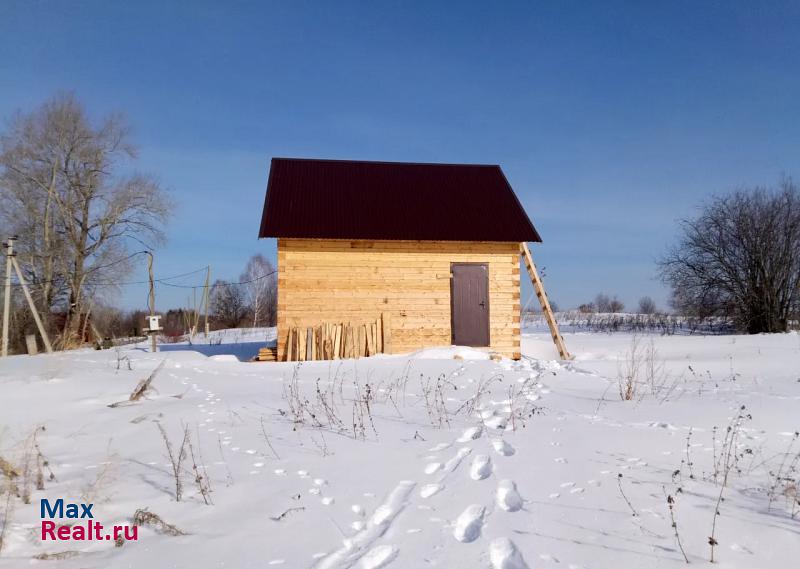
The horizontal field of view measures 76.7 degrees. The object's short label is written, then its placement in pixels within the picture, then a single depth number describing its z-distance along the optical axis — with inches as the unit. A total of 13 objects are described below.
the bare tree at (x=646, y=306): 2140.0
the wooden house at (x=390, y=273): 534.6
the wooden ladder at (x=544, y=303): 596.4
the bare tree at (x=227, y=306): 1867.6
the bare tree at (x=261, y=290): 1843.0
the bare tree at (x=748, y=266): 986.1
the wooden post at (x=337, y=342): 527.2
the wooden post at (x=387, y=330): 538.6
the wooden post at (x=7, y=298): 690.8
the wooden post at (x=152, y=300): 730.6
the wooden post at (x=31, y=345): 655.8
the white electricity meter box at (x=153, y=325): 697.6
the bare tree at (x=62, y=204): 924.7
